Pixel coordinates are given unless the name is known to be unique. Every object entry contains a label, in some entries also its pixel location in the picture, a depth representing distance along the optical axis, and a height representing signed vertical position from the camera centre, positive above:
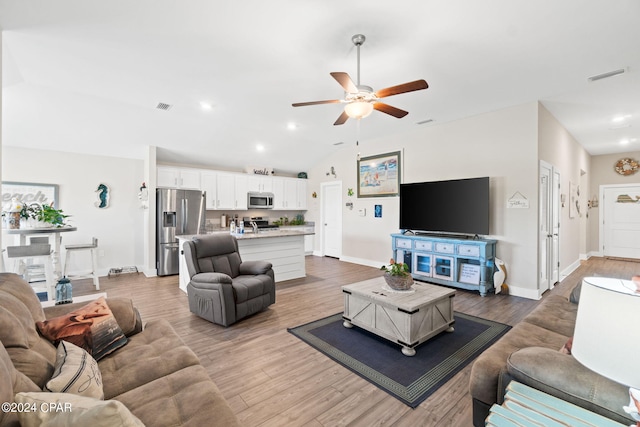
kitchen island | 4.49 -0.64
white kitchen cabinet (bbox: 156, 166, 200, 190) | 5.83 +0.77
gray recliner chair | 3.12 -0.81
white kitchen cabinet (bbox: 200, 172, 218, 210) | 6.42 +0.62
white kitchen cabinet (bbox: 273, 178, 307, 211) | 7.71 +0.55
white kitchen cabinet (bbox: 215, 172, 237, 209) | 6.66 +0.54
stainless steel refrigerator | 5.51 -0.17
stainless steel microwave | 7.19 +0.34
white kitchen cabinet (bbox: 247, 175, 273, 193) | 7.21 +0.78
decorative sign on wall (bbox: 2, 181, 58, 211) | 4.70 +0.36
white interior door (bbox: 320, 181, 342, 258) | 7.34 -0.12
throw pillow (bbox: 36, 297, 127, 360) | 1.57 -0.66
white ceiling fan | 2.46 +1.11
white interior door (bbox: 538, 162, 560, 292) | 4.28 -0.19
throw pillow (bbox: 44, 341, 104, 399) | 1.15 -0.69
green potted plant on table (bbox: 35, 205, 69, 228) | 3.61 -0.04
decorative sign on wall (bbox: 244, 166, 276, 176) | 7.25 +1.13
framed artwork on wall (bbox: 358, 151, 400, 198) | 5.91 +0.83
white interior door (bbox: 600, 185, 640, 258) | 6.98 -0.18
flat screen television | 4.46 +0.12
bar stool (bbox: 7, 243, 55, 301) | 3.60 -0.68
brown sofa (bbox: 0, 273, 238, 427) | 1.17 -0.84
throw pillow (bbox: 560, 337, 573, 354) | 1.37 -0.66
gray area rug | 2.16 -1.27
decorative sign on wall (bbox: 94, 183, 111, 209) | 5.50 +0.35
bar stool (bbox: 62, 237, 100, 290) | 4.58 -0.63
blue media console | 4.33 -0.75
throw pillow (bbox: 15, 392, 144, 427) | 0.78 -0.56
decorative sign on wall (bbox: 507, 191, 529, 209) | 4.19 +0.18
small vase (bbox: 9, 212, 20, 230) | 3.49 -0.07
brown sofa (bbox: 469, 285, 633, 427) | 1.08 -0.74
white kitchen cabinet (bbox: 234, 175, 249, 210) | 6.97 +0.56
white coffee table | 2.58 -0.96
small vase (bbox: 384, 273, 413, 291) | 2.90 -0.70
